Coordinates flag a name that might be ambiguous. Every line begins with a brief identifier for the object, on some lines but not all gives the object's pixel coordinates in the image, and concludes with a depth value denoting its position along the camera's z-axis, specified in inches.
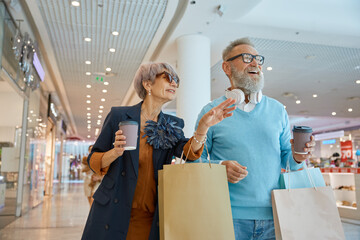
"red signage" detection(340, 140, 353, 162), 724.3
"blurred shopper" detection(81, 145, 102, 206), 217.8
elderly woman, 54.9
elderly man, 56.8
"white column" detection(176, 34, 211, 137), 244.8
